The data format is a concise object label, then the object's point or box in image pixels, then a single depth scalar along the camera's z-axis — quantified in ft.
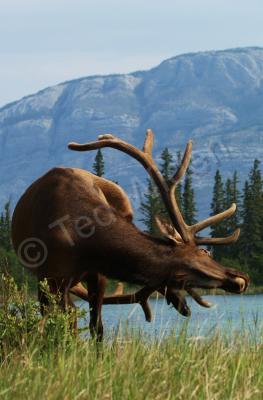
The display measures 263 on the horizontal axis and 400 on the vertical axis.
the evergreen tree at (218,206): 336.29
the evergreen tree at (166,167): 363.41
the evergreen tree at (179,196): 367.45
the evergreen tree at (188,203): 357.00
